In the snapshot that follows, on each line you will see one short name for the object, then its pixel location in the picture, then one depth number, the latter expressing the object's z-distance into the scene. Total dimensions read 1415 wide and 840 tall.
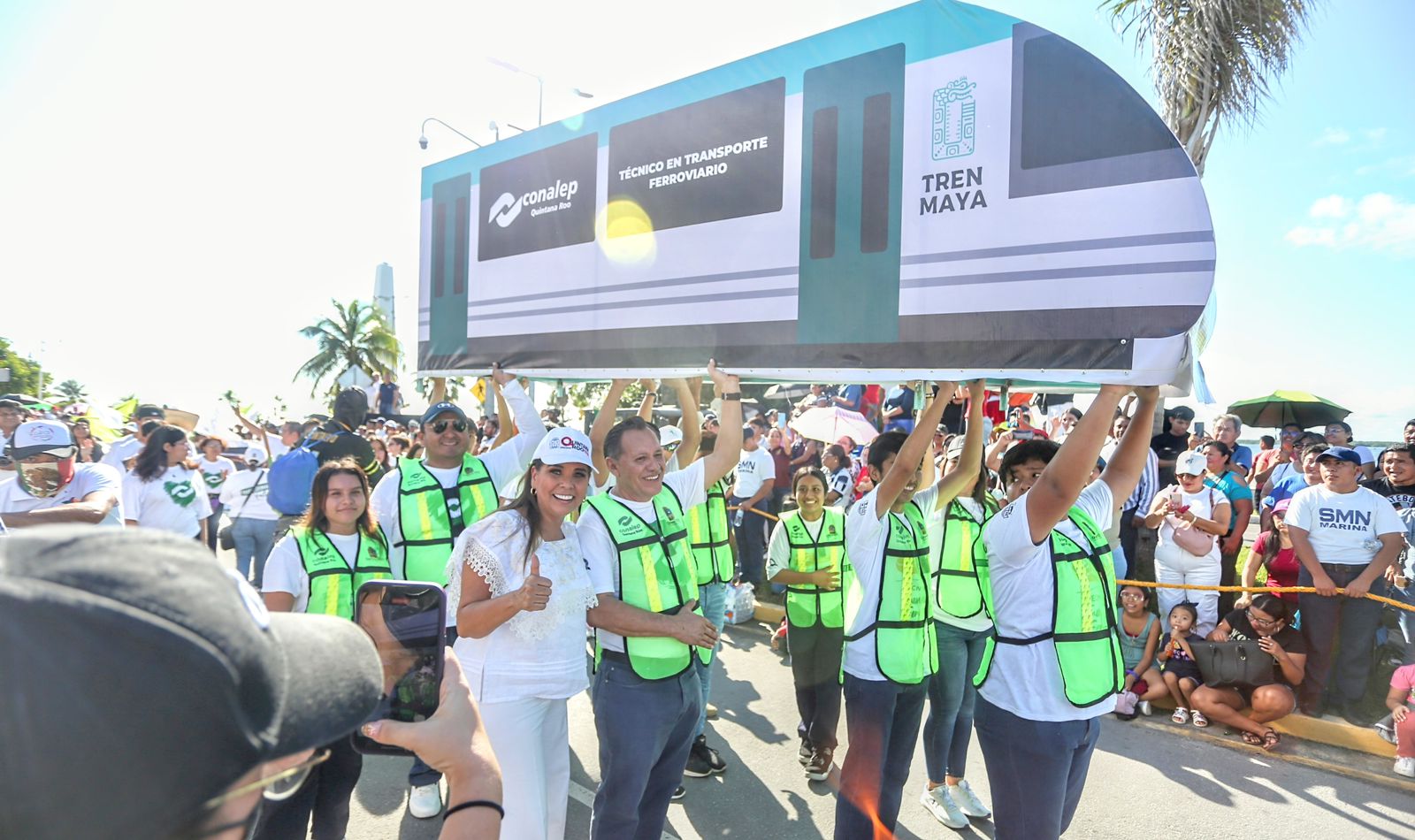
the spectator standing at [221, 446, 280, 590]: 6.78
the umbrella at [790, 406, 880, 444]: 7.35
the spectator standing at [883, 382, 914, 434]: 8.76
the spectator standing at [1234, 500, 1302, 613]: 5.85
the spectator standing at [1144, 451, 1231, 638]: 5.95
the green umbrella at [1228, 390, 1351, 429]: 9.41
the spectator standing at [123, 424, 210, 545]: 5.48
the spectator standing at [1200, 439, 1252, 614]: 6.66
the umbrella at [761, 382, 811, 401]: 17.30
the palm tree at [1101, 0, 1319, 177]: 8.98
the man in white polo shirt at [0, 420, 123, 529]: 3.88
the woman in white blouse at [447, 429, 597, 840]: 2.59
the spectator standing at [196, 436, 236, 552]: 8.36
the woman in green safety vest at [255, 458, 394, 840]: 2.63
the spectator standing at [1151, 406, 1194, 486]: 7.90
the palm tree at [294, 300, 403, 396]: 35.66
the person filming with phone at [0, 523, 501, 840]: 0.61
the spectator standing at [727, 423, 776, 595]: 8.59
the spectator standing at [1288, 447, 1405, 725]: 5.27
